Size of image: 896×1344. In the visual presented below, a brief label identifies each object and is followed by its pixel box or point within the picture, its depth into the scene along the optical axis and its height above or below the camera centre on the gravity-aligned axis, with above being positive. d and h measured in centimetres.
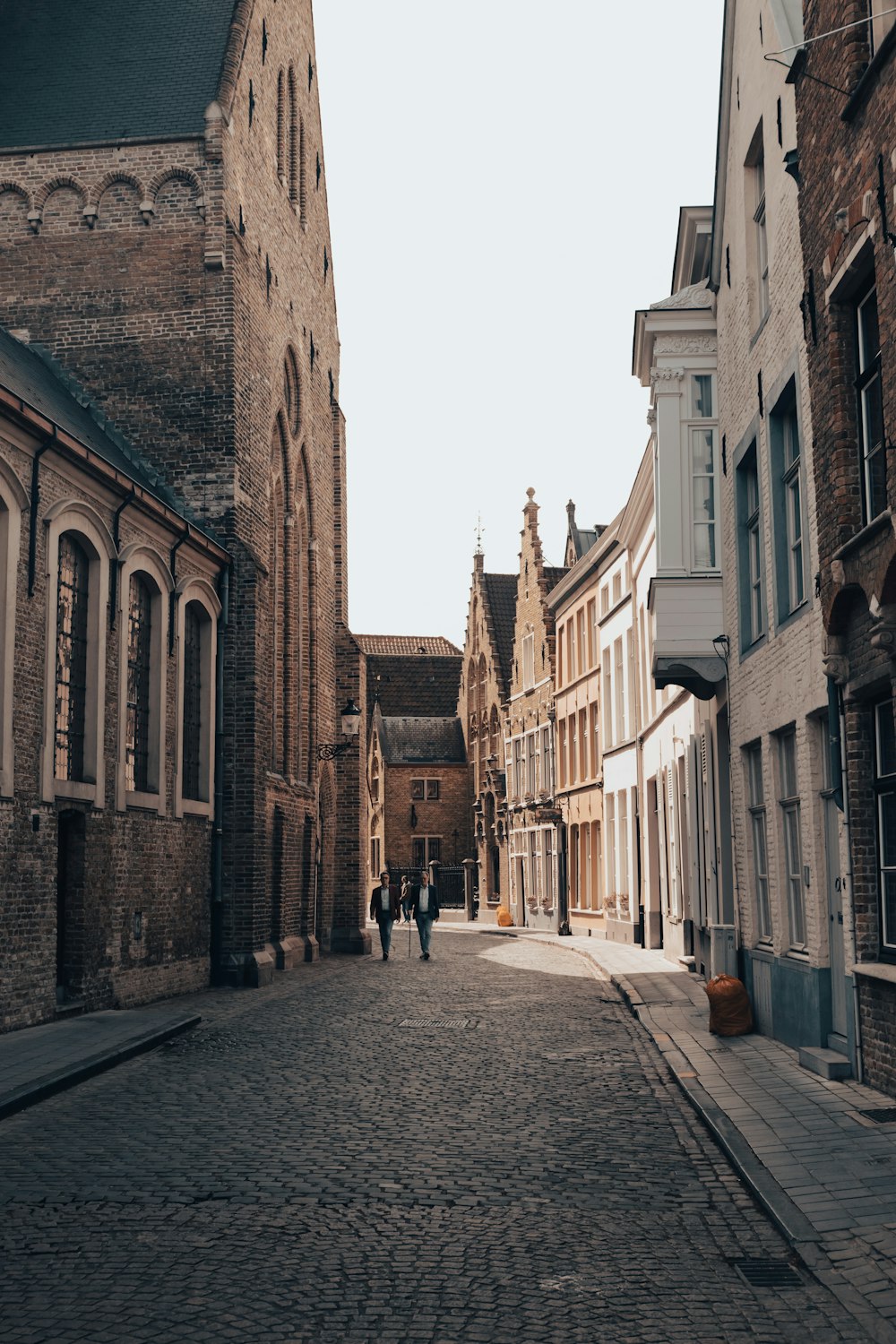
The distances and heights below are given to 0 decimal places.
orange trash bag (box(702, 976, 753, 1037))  1346 -137
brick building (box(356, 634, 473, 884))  6188 +304
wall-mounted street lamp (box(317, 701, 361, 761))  3000 +284
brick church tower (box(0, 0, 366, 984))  2280 +930
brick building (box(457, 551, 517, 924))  5122 +567
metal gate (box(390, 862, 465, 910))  6069 -68
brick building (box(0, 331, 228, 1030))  1491 +180
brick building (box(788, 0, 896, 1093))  931 +295
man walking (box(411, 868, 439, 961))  2761 -87
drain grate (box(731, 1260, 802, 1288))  569 -163
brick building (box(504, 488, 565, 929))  4216 +343
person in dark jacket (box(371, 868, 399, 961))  2788 -86
